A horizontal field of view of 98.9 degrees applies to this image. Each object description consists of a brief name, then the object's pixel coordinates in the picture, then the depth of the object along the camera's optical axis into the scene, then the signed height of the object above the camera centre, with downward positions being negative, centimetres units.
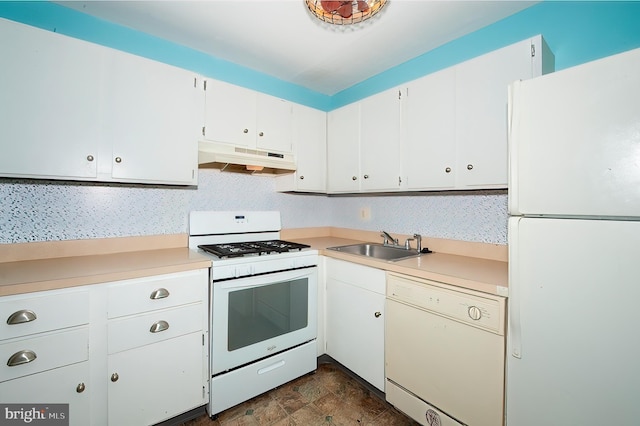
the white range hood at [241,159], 195 +41
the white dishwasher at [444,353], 126 -73
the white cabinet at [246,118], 202 +76
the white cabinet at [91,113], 139 +57
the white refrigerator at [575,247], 89 -11
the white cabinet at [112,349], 117 -67
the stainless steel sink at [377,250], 226 -32
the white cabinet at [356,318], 179 -75
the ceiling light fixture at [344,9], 136 +105
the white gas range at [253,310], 168 -66
